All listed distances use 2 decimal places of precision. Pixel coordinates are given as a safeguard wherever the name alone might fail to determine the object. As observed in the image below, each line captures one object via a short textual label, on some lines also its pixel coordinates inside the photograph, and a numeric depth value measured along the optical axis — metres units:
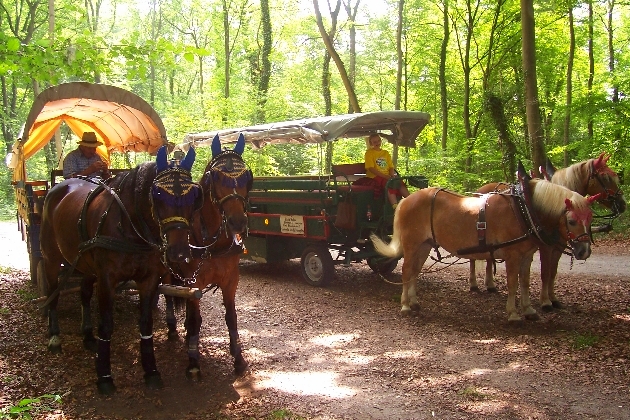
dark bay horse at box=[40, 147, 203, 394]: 3.90
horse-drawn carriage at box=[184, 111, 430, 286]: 8.57
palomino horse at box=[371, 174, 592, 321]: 5.95
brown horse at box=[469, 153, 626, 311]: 6.76
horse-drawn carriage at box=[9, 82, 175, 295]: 6.85
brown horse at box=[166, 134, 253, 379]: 4.25
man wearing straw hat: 7.05
